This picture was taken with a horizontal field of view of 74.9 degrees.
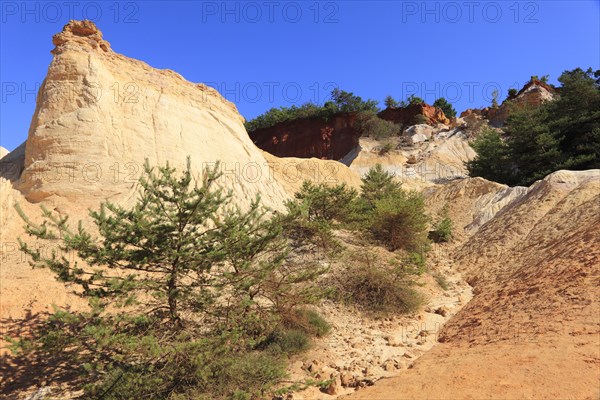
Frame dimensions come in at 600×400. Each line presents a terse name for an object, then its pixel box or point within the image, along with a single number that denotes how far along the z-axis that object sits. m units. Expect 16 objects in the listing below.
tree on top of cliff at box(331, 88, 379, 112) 47.69
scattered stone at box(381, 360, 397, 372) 6.94
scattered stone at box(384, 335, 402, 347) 8.06
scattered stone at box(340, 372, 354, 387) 6.65
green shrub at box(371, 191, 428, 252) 13.62
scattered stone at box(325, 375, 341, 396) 6.47
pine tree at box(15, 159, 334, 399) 5.55
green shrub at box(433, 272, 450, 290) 11.51
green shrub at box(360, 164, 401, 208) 19.30
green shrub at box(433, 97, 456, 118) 56.94
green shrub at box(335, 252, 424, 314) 9.77
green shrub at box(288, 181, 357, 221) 14.19
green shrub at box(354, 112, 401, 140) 43.84
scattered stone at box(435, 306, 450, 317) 9.59
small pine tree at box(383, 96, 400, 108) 51.83
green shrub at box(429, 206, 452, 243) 16.50
